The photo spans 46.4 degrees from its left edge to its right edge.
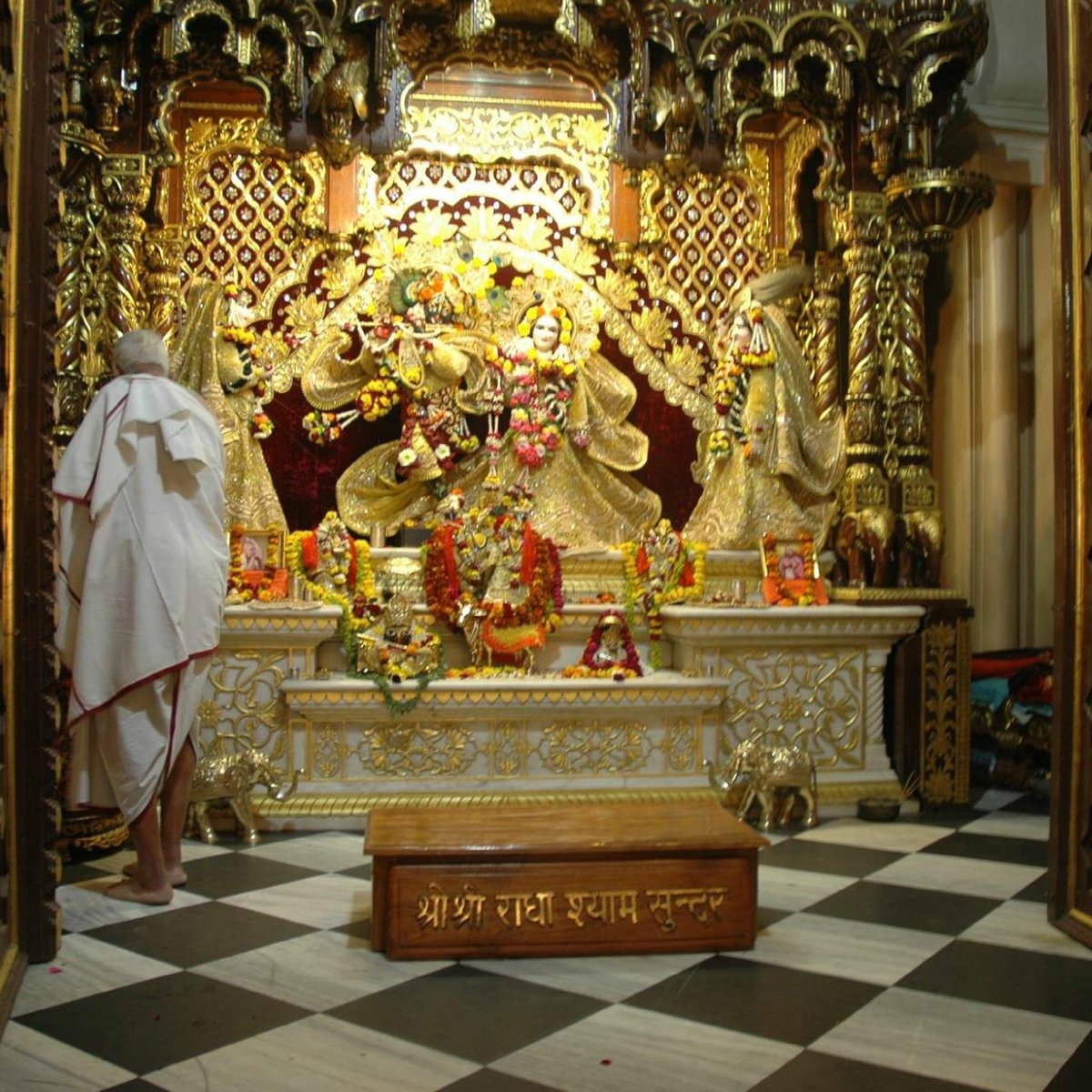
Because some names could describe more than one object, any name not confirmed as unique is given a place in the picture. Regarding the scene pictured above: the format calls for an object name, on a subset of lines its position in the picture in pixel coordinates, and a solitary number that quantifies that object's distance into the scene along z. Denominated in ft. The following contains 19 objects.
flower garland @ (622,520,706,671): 20.72
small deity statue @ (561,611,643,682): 19.66
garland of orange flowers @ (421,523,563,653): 19.58
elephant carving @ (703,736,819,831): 17.98
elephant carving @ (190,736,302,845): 17.01
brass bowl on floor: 18.74
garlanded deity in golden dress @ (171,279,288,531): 20.51
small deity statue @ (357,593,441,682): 18.47
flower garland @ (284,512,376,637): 19.86
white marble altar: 18.06
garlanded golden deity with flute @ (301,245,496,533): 21.49
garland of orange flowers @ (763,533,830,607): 20.38
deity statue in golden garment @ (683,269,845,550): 21.45
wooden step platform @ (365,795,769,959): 11.79
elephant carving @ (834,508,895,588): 20.52
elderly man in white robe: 13.32
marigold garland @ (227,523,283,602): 19.13
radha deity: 21.63
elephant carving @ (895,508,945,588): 20.65
